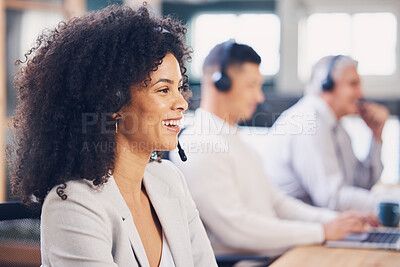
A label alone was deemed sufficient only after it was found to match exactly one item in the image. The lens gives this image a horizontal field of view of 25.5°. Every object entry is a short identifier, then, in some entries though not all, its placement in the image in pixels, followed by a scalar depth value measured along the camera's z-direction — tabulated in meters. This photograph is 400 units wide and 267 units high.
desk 2.54
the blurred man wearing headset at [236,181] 2.80
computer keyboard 2.75
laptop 2.69
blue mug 2.95
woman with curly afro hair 2.06
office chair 2.17
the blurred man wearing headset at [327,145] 3.32
